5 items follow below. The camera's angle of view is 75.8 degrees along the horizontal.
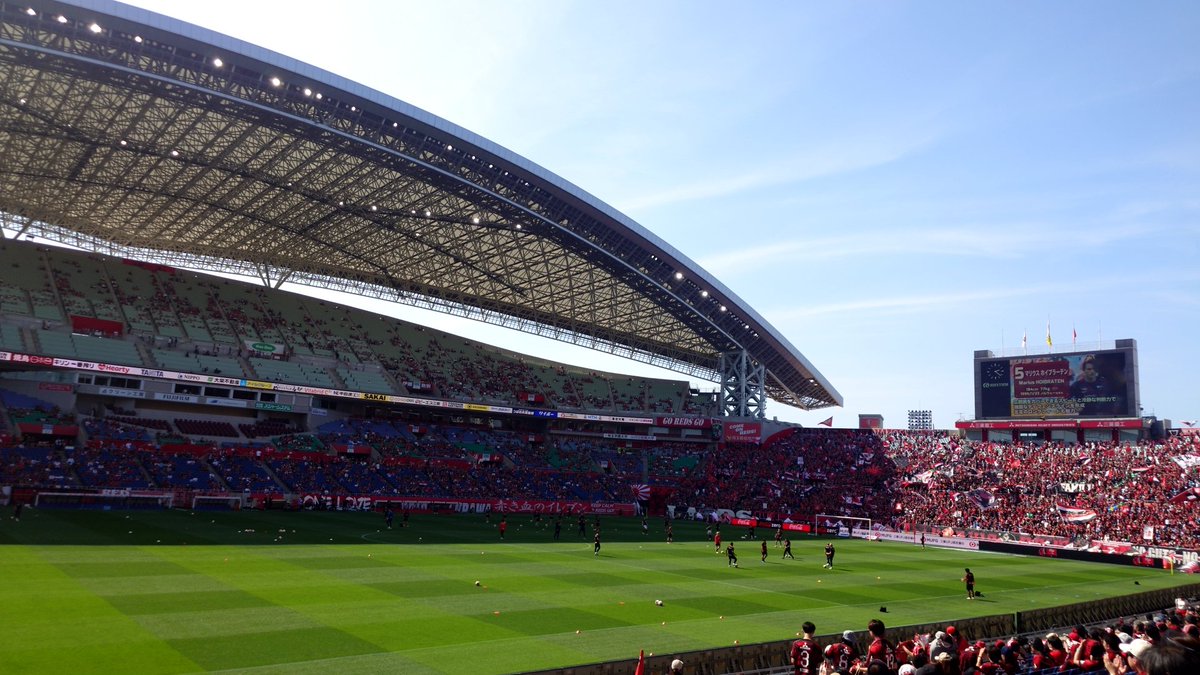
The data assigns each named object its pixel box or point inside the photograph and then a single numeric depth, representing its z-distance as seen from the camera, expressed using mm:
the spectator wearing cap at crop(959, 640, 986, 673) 12789
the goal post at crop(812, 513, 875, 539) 61931
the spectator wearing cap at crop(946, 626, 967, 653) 14297
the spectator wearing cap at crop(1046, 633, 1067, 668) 14852
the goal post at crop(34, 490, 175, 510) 42156
